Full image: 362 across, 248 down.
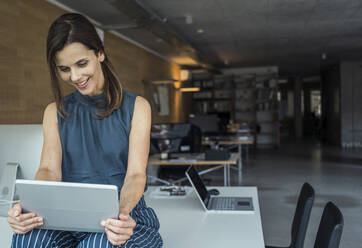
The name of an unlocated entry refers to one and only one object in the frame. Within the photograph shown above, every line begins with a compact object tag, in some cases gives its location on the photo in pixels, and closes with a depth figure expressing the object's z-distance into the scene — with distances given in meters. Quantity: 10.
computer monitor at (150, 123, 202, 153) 4.93
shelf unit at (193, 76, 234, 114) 14.35
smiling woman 1.21
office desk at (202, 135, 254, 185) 7.62
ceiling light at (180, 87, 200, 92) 11.38
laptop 1.96
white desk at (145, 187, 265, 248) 1.48
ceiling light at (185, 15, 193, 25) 6.76
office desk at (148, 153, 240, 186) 4.57
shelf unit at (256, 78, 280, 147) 13.80
